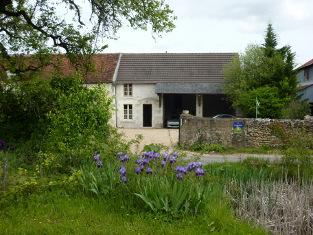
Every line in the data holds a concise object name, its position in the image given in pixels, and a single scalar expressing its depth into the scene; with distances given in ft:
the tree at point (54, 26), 53.36
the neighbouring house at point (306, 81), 164.33
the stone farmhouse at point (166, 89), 174.50
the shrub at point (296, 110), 133.59
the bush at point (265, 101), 144.46
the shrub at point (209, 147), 80.43
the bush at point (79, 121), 40.37
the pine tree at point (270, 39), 160.66
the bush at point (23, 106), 49.78
